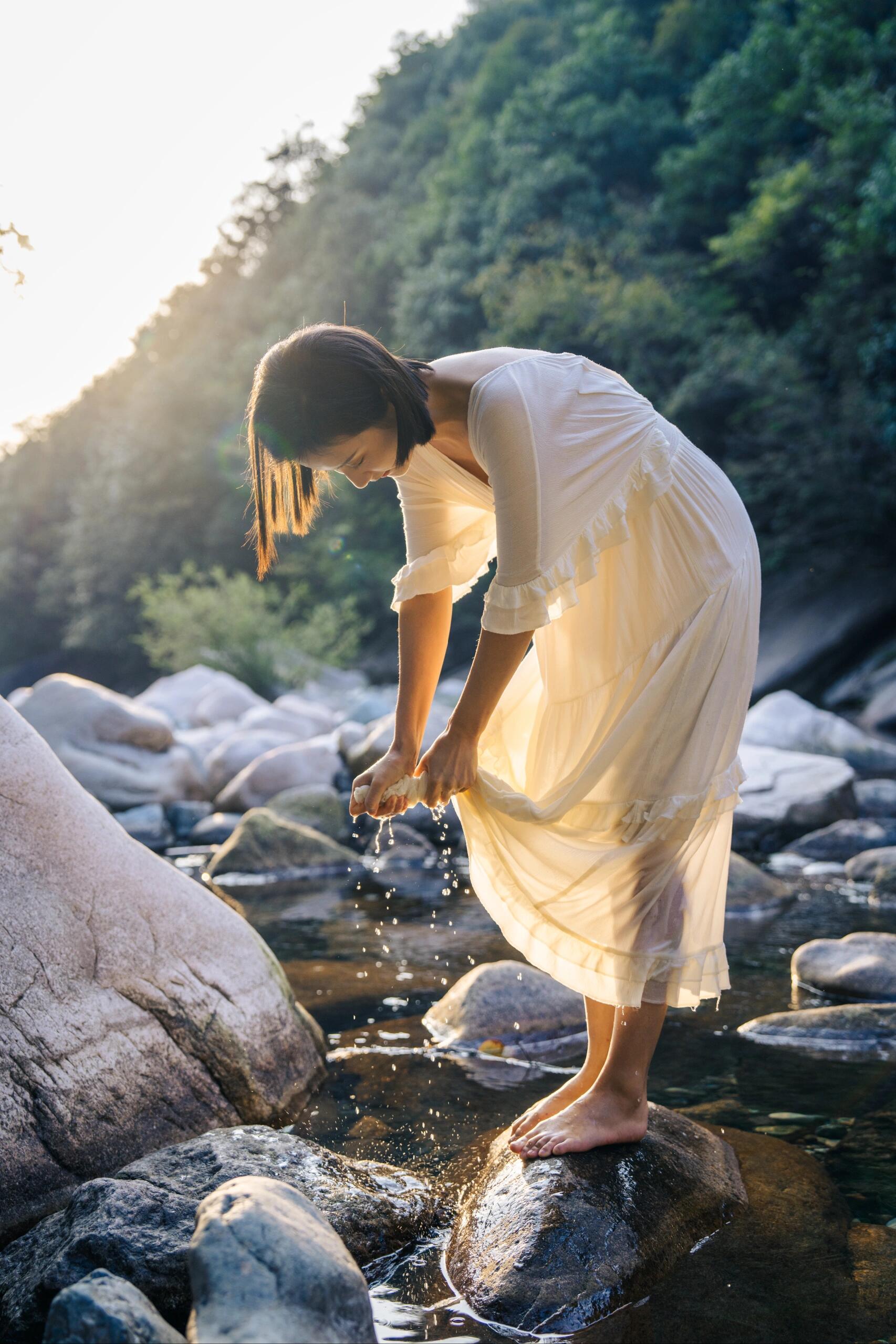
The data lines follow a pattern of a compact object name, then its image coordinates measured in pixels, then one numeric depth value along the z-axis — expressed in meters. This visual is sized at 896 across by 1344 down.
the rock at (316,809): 8.38
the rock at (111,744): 9.37
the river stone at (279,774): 9.36
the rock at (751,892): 5.78
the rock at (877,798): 8.04
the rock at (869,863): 6.22
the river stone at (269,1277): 1.67
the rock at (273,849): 7.16
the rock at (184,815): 9.05
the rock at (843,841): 7.20
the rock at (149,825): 8.66
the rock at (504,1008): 3.90
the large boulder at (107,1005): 2.69
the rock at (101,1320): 1.67
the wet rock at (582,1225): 2.21
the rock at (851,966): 4.23
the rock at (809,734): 9.69
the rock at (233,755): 10.20
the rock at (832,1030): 3.73
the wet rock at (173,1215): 2.13
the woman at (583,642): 2.29
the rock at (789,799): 7.56
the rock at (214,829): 8.70
